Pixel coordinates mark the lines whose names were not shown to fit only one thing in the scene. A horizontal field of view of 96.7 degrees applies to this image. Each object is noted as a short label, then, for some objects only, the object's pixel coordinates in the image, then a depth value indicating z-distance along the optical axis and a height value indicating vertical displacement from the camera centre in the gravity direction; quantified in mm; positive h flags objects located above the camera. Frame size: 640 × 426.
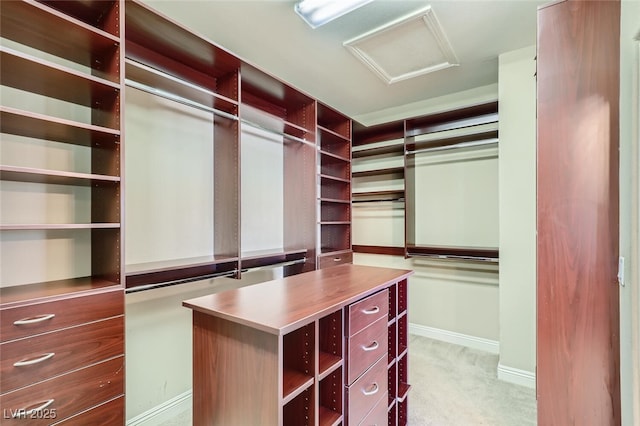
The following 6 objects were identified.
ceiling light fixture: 1746 +1303
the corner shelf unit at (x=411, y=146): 2867 +766
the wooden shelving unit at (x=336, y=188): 3244 +284
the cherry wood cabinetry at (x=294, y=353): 975 -566
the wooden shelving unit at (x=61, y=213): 1151 +1
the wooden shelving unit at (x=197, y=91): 1649 +813
